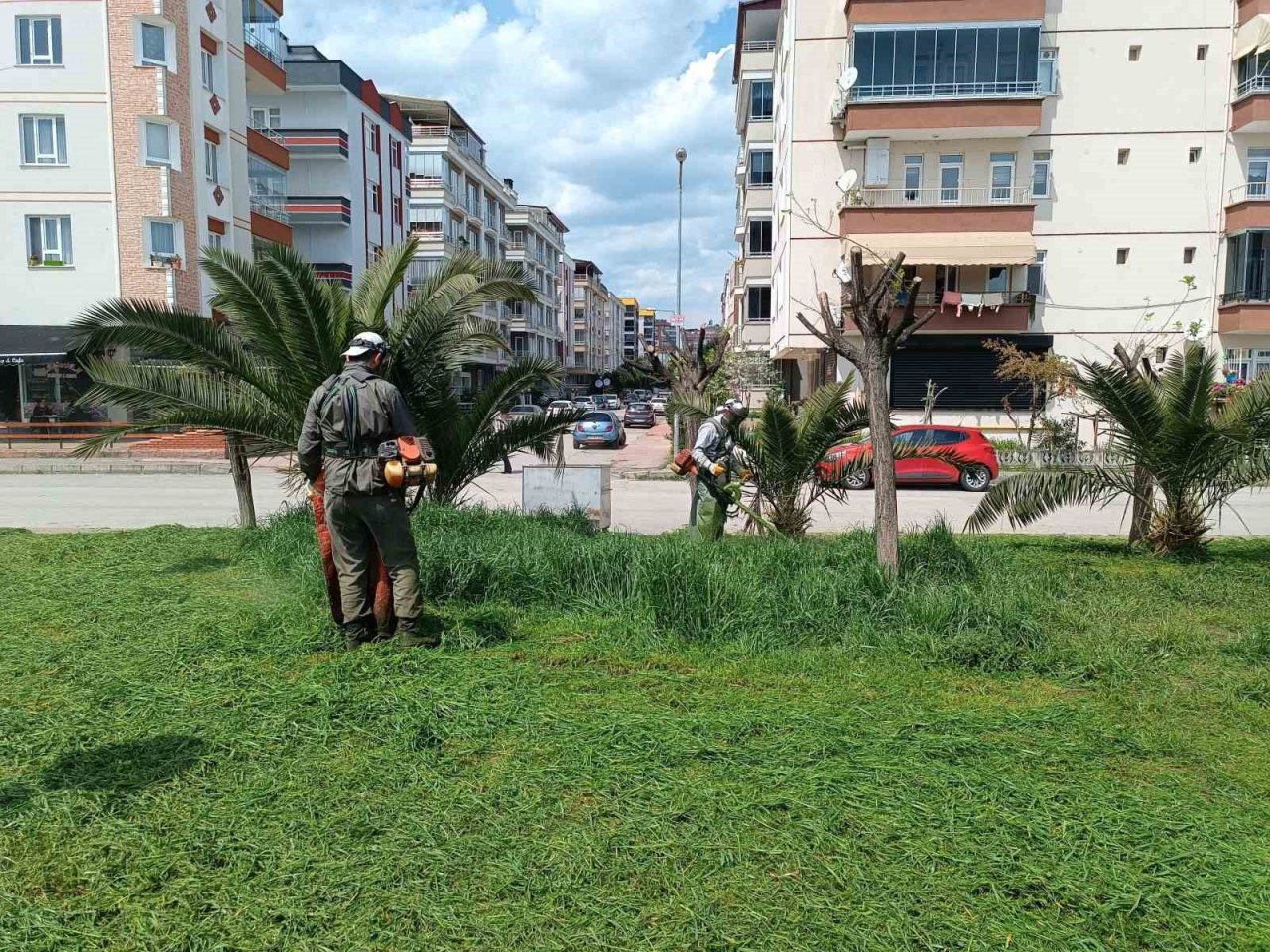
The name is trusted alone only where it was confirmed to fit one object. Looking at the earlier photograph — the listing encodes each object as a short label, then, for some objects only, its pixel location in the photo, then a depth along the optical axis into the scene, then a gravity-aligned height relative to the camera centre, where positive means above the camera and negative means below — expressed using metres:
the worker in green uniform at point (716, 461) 8.94 -0.54
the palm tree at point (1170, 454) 9.10 -0.45
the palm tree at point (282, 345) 9.14 +0.58
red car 19.27 -1.18
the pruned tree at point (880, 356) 7.17 +0.40
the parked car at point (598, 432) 33.09 -1.01
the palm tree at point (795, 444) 9.73 -0.41
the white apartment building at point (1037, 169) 27.94 +7.42
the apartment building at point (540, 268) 71.94 +11.70
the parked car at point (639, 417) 48.50 -0.68
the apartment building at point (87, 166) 28.16 +7.13
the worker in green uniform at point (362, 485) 5.36 -0.47
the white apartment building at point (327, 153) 42.66 +11.50
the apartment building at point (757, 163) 40.72 +10.81
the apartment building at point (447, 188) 54.88 +13.37
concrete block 11.66 -1.08
